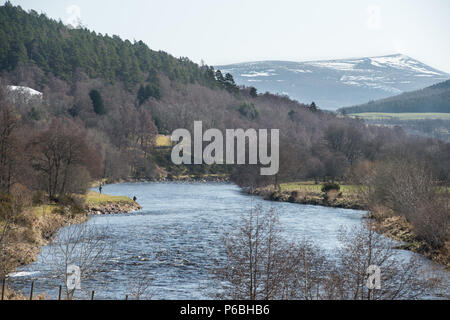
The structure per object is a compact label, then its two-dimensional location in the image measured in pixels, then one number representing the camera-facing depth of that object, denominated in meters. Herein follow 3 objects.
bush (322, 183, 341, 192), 83.06
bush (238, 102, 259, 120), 195.62
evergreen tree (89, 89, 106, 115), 152.62
